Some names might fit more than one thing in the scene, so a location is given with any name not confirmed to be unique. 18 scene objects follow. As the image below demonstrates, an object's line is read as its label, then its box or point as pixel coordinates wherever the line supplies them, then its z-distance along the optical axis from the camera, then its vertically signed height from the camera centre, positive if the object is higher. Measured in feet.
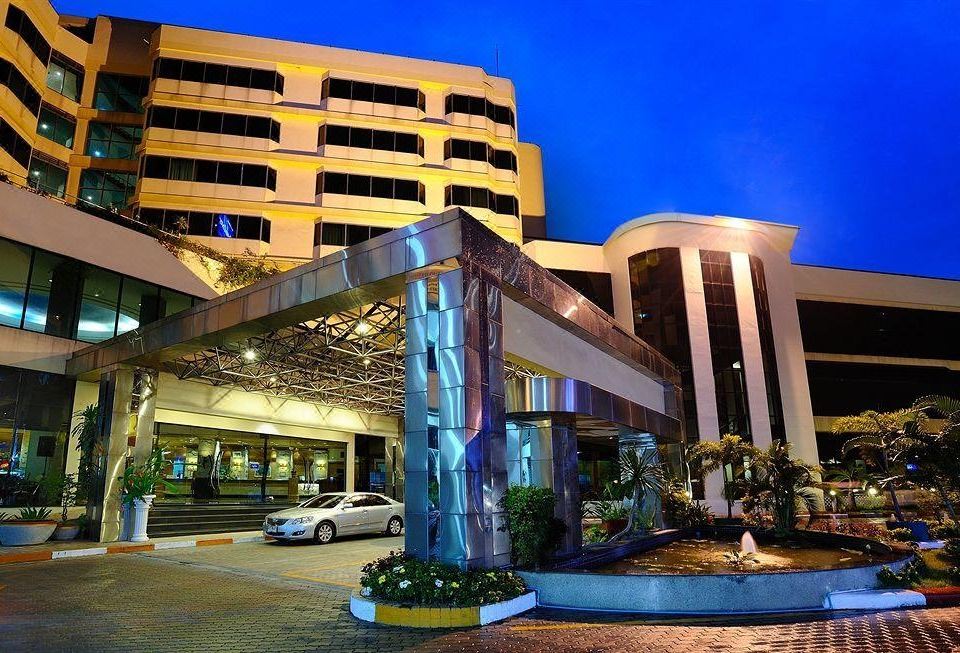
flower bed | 26.50 -4.99
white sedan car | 59.52 -4.61
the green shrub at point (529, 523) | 31.86 -2.89
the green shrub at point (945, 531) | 45.81 -5.61
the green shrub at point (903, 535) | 50.70 -6.17
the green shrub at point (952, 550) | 38.78 -5.82
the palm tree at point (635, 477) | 49.98 -1.07
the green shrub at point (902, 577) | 30.72 -5.84
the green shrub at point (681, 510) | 62.41 -4.67
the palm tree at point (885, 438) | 47.57 +1.78
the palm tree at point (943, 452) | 42.55 +0.32
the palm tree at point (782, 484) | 56.54 -2.09
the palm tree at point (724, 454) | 73.00 +1.00
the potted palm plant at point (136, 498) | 53.98 -1.86
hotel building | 33.65 +19.69
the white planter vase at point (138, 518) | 54.08 -3.60
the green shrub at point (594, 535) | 53.86 -6.06
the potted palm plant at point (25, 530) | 49.47 -4.07
